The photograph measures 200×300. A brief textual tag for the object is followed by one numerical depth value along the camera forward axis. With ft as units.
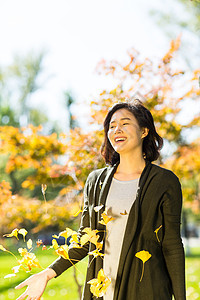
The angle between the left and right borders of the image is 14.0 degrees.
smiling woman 9.80
